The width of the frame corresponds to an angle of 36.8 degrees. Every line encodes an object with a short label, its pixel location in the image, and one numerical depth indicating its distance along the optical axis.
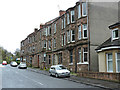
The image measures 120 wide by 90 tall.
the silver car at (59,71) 23.09
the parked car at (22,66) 46.86
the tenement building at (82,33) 25.80
